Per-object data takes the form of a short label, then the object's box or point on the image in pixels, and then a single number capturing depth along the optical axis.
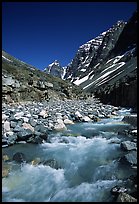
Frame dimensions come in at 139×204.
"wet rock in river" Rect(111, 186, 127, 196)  3.16
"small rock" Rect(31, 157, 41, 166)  4.51
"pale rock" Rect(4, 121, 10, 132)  6.39
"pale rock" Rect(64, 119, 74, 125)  8.91
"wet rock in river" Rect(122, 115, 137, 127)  8.52
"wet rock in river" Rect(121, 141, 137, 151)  5.10
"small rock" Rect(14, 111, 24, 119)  8.35
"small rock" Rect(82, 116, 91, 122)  9.56
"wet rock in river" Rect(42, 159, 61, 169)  4.37
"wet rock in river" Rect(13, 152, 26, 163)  4.61
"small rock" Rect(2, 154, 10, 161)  4.67
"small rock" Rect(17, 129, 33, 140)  5.95
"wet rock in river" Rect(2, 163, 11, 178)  3.90
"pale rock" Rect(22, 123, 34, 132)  6.65
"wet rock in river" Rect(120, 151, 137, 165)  4.31
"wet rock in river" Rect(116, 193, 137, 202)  2.72
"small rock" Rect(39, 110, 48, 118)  9.25
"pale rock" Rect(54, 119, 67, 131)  7.69
